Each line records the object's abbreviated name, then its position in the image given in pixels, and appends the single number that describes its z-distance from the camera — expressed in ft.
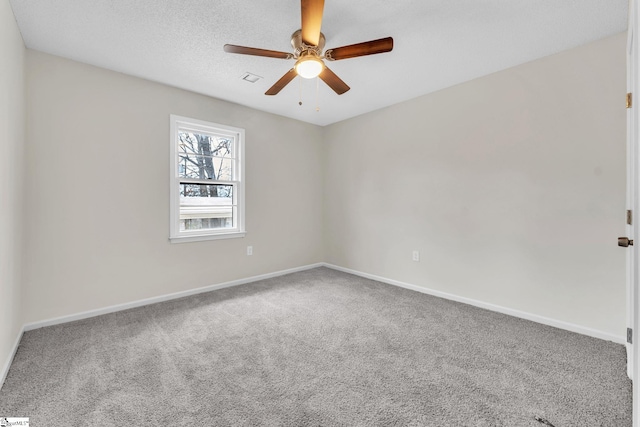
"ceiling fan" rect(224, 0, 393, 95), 5.52
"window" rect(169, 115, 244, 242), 10.59
